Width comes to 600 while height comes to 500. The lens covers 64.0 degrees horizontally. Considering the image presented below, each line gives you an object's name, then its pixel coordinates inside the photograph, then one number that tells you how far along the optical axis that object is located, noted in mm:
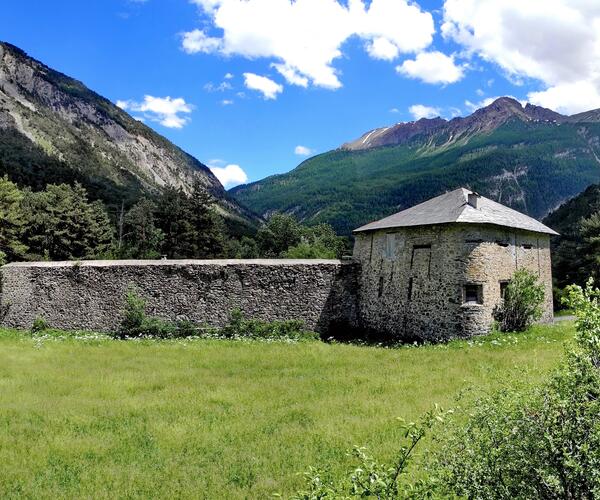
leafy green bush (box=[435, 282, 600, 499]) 4105
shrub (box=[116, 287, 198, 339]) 24312
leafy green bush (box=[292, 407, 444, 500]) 3865
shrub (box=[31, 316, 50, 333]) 25438
